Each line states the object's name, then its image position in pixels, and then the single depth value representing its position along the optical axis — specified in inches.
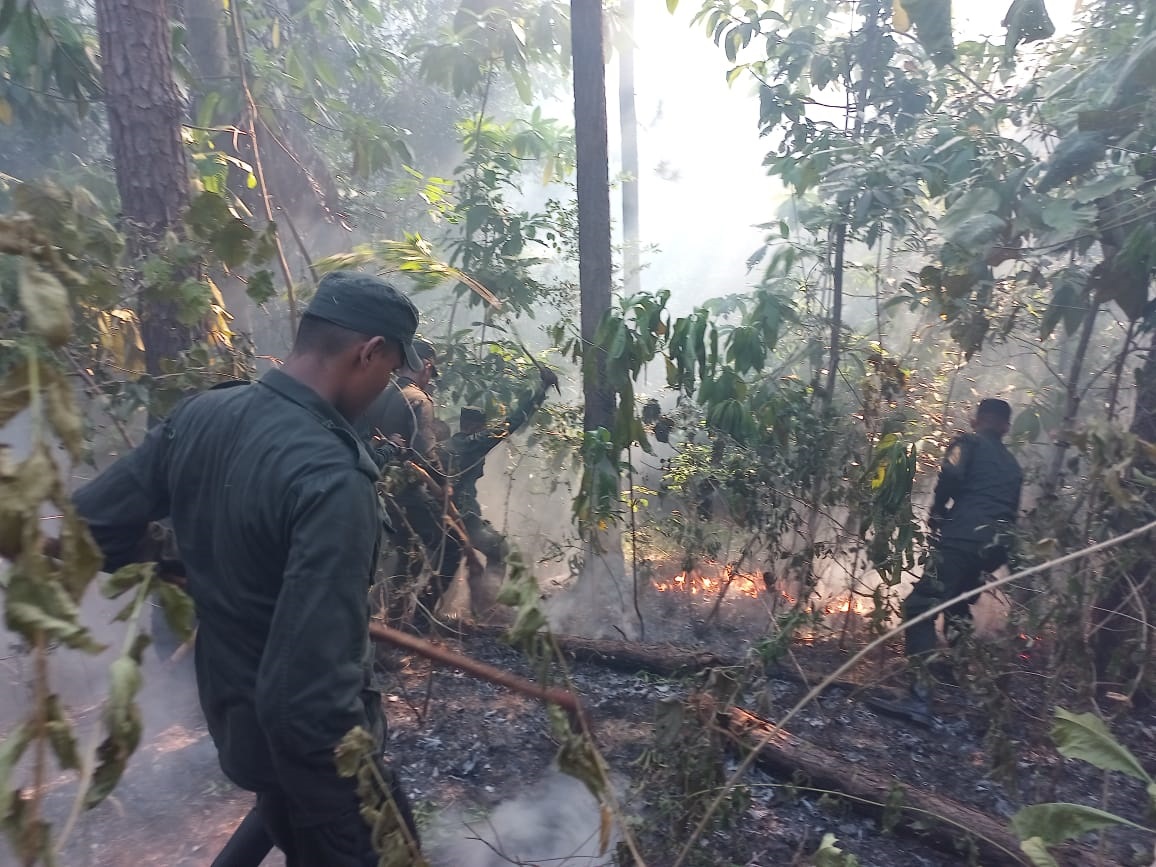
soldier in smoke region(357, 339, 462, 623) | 166.7
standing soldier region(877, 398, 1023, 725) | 173.0
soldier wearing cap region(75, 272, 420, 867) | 64.0
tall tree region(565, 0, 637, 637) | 209.6
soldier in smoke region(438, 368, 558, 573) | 193.0
